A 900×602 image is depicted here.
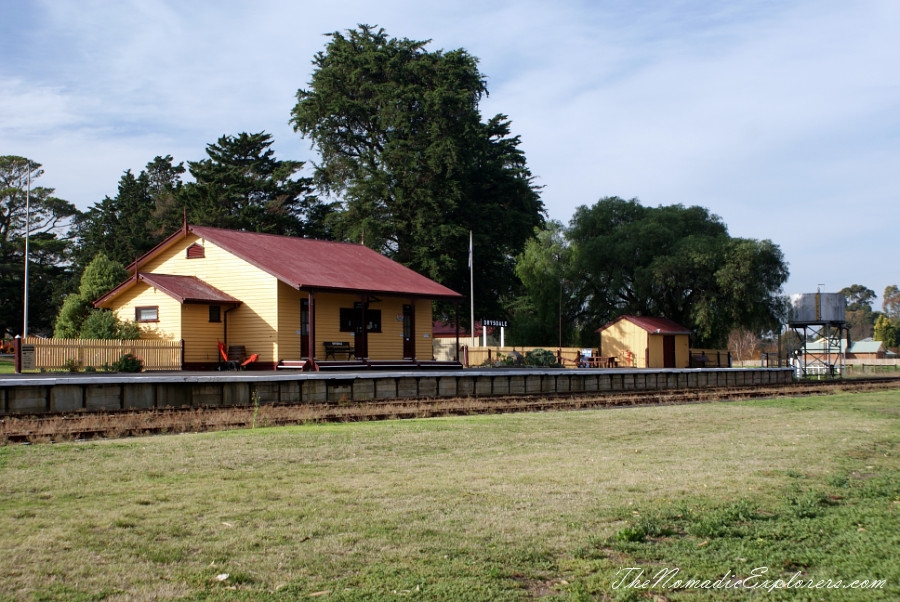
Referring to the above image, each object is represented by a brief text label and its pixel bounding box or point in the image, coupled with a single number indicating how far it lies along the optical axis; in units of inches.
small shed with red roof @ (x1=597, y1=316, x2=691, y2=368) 1701.5
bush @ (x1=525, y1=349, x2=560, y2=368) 1664.6
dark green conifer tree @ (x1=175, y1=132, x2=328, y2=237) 2289.6
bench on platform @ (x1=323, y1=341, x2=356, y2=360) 1222.3
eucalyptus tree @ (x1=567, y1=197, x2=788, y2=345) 1831.9
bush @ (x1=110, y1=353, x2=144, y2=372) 1048.2
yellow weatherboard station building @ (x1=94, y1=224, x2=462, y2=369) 1162.6
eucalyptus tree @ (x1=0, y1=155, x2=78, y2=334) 2172.7
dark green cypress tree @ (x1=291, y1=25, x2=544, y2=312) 2148.1
